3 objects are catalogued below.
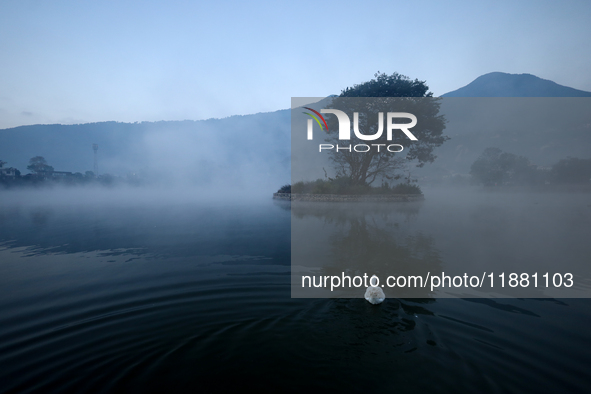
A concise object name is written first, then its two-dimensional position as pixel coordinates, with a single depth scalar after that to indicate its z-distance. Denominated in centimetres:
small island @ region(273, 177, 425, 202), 2630
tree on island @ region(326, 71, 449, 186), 2600
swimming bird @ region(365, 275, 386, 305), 495
